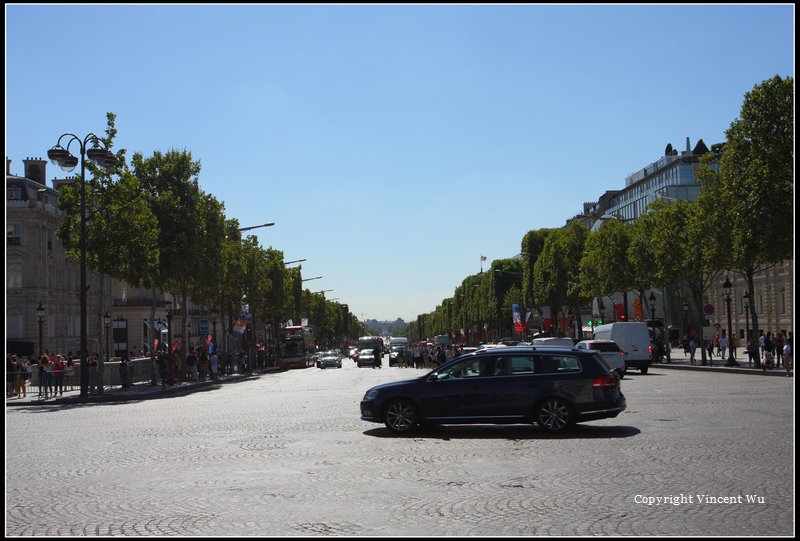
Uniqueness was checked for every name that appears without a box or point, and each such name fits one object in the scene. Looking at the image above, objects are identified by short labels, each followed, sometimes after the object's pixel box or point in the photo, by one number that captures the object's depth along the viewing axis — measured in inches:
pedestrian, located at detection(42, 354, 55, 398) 1366.9
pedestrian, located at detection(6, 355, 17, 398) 1413.6
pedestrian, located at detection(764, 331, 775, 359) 1558.2
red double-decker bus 3223.4
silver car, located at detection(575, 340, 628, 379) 1424.7
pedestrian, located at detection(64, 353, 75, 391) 1567.9
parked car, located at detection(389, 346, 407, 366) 3066.7
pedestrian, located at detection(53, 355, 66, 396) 1395.1
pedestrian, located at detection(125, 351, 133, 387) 1659.7
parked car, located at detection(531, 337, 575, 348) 1449.3
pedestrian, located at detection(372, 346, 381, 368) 2824.8
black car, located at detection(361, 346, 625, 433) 637.3
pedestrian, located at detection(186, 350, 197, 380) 2012.8
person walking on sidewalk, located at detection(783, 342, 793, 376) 1376.7
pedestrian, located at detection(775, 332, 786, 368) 1704.5
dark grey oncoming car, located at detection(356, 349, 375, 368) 3003.7
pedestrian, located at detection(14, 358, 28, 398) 1408.7
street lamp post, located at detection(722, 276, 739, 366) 1709.9
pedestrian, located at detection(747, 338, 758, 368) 1601.1
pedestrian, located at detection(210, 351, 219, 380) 2086.6
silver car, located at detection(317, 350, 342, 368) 3166.8
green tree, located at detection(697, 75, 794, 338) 1398.9
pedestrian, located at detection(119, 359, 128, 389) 1644.9
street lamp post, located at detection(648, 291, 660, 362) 2239.7
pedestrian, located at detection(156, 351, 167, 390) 1653.5
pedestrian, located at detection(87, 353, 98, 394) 1438.9
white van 1636.3
